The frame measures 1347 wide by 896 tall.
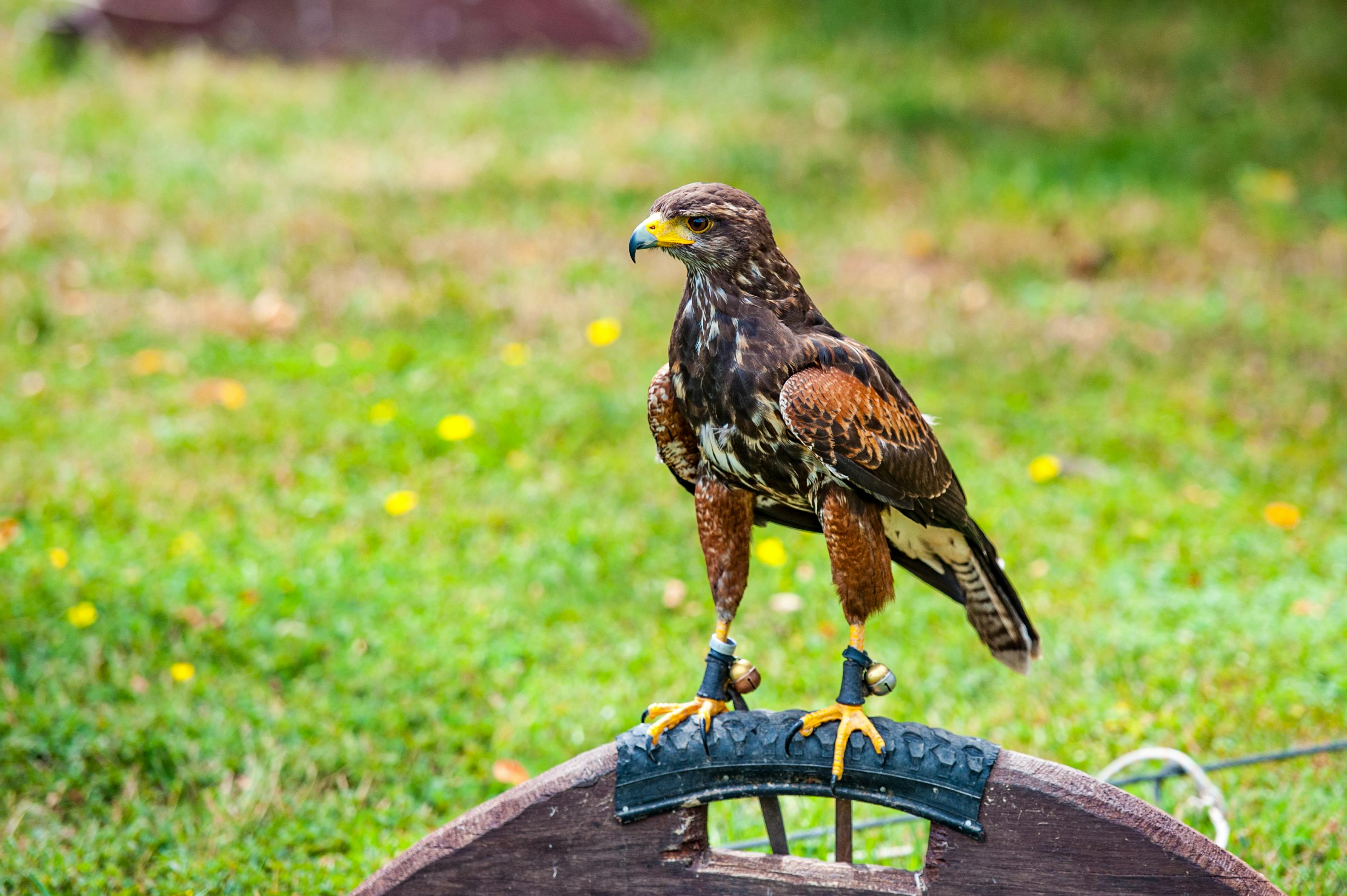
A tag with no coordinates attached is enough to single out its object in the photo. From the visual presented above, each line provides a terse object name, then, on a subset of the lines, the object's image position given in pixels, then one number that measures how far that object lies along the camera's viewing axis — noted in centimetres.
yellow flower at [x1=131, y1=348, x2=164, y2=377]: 1196
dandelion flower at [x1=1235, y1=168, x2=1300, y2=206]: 1695
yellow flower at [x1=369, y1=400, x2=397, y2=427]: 1112
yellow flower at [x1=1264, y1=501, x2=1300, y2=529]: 974
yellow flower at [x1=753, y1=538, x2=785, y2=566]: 937
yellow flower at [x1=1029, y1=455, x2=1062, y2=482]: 1040
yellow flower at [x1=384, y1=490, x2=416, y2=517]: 973
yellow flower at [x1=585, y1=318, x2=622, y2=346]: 1209
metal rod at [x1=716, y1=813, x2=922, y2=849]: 634
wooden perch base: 438
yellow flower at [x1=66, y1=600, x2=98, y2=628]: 802
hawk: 467
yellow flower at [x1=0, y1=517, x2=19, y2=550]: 910
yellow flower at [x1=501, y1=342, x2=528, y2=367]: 1230
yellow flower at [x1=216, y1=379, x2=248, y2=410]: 1130
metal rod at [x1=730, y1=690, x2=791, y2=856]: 503
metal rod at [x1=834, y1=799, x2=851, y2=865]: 504
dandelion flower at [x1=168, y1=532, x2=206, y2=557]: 919
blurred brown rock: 2070
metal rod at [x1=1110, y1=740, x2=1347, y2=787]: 636
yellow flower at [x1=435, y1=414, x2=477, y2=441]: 1081
